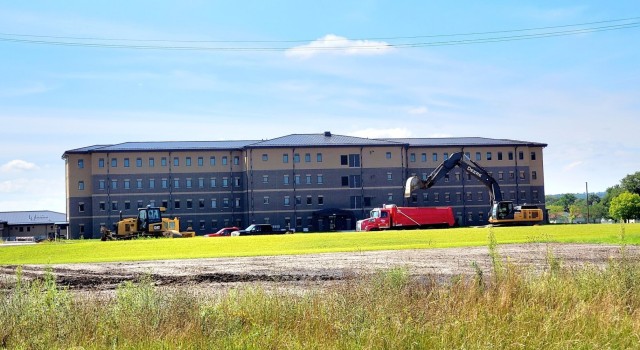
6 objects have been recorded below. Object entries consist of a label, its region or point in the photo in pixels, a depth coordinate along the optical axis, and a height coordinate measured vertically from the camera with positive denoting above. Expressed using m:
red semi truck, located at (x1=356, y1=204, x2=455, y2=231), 68.62 -1.08
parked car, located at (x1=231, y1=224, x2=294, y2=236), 71.94 -1.90
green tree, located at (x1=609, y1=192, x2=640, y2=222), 138.38 -0.98
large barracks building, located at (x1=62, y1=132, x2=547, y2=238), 91.44 +3.93
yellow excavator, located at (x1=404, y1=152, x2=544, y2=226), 63.19 -0.11
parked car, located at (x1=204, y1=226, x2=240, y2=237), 78.53 -2.08
